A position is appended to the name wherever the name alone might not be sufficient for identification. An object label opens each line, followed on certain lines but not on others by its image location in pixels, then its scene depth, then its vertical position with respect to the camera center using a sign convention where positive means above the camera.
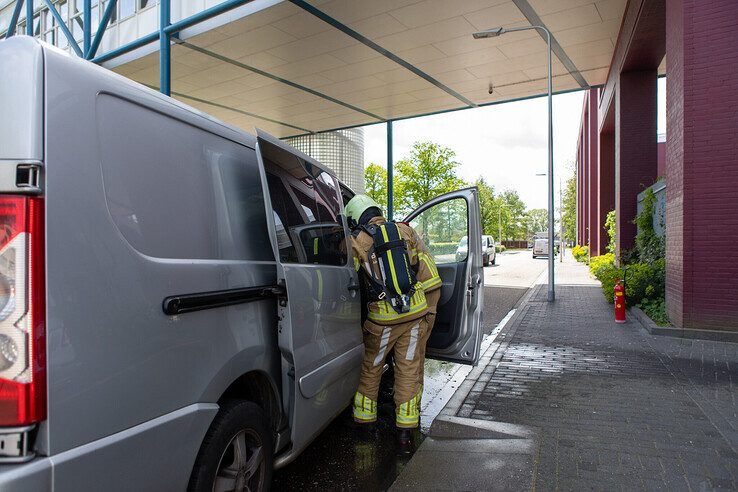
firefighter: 3.89 -0.50
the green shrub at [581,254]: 29.22 -0.39
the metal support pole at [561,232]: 32.83 +1.10
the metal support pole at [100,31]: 10.42 +4.54
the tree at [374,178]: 49.97 +6.70
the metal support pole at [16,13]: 13.17 +5.95
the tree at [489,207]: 68.94 +5.54
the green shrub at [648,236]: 10.68 +0.24
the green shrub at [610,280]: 10.50 -0.66
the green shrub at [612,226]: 16.52 +0.68
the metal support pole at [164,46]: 9.91 +3.92
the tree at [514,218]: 88.63 +5.60
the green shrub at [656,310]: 8.05 -1.05
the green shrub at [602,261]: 15.62 -0.44
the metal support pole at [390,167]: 17.86 +2.78
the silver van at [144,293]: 1.54 -0.17
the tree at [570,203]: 53.26 +4.62
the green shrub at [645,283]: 9.47 -0.65
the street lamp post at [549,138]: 10.50 +2.92
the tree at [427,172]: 32.72 +4.78
